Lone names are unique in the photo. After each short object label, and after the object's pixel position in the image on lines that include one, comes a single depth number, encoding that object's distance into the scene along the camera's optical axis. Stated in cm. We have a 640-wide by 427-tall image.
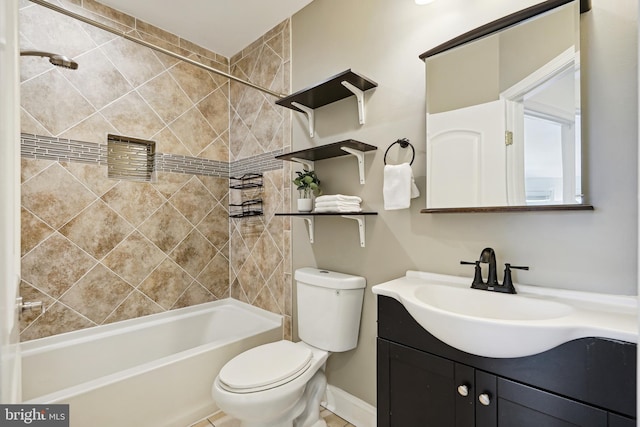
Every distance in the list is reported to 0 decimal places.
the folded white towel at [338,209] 169
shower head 113
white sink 84
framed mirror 112
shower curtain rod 129
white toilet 136
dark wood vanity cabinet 82
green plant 191
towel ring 155
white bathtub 151
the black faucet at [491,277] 119
